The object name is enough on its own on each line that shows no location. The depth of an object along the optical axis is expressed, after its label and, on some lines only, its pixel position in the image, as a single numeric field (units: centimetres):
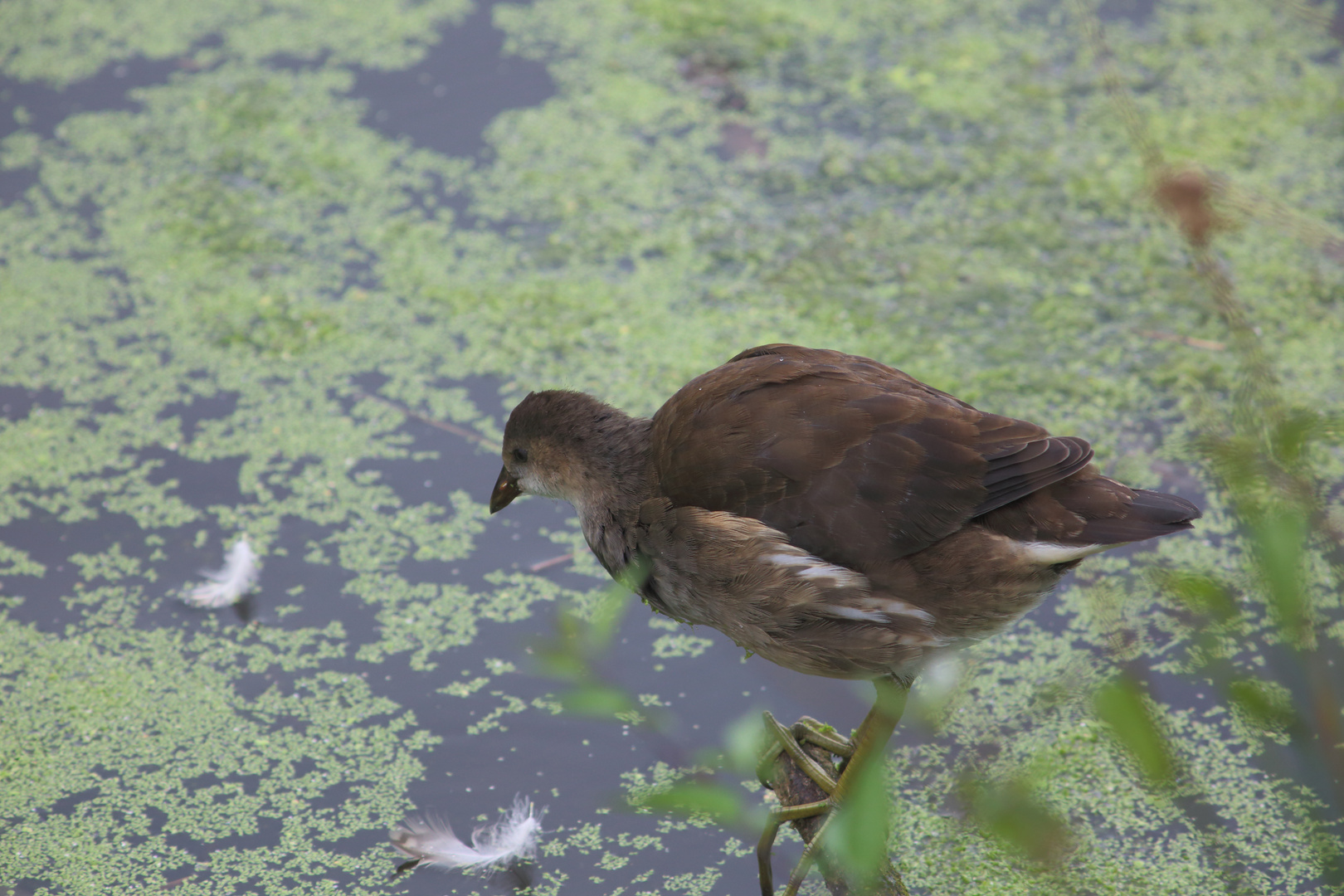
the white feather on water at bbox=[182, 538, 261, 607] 601
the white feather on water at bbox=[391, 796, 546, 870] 590
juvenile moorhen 584
